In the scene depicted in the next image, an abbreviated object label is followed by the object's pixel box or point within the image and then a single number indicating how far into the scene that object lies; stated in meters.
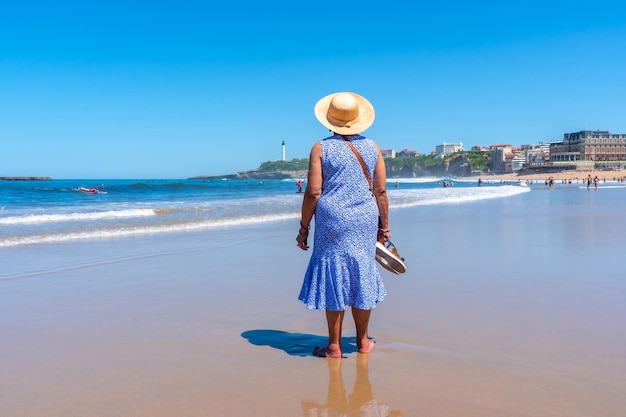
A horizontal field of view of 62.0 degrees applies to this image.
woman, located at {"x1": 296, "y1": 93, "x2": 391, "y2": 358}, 3.50
